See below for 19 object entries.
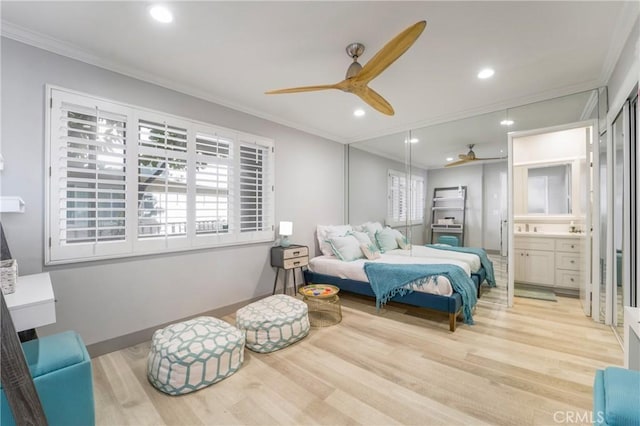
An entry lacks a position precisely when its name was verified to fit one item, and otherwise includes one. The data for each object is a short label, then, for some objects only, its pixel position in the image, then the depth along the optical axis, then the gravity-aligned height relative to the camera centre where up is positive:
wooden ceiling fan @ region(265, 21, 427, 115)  1.64 +1.10
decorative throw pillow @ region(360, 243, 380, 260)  3.96 -0.57
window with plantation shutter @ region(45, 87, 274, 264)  2.23 +0.33
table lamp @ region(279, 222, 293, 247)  3.78 -0.21
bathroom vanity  3.96 -0.70
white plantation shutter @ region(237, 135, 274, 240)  3.52 +0.37
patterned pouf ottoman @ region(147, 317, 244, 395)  1.87 -1.06
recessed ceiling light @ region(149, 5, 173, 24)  1.83 +1.44
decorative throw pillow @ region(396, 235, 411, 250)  4.37 -0.47
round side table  3.00 -1.22
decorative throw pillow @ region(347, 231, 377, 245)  4.28 -0.37
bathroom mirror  4.22 +0.43
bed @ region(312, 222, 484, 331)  2.91 -0.70
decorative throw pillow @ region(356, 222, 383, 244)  4.61 -0.25
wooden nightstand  3.63 -0.62
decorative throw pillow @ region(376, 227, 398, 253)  4.47 -0.43
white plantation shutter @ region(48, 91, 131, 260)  2.19 +0.32
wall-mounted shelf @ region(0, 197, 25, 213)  1.77 +0.06
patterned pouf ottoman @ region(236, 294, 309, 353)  2.42 -1.05
